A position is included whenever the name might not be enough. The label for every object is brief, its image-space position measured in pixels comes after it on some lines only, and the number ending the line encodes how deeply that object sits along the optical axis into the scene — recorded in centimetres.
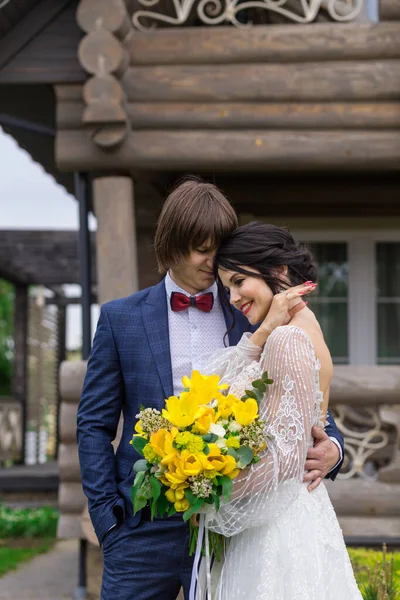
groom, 279
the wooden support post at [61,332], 1653
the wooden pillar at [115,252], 576
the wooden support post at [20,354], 1419
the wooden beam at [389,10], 594
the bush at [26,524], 877
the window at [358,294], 818
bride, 244
